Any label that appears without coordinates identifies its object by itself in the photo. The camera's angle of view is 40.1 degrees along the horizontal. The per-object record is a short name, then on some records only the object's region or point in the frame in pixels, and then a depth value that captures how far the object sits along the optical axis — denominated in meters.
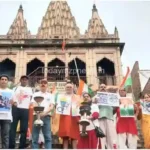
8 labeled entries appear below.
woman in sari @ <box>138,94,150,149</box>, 5.43
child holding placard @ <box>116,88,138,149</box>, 5.18
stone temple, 14.32
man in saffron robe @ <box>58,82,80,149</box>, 4.65
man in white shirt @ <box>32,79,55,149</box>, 4.37
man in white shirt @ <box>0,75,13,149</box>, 4.29
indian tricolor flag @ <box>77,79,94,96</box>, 7.90
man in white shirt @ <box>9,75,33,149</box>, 4.66
